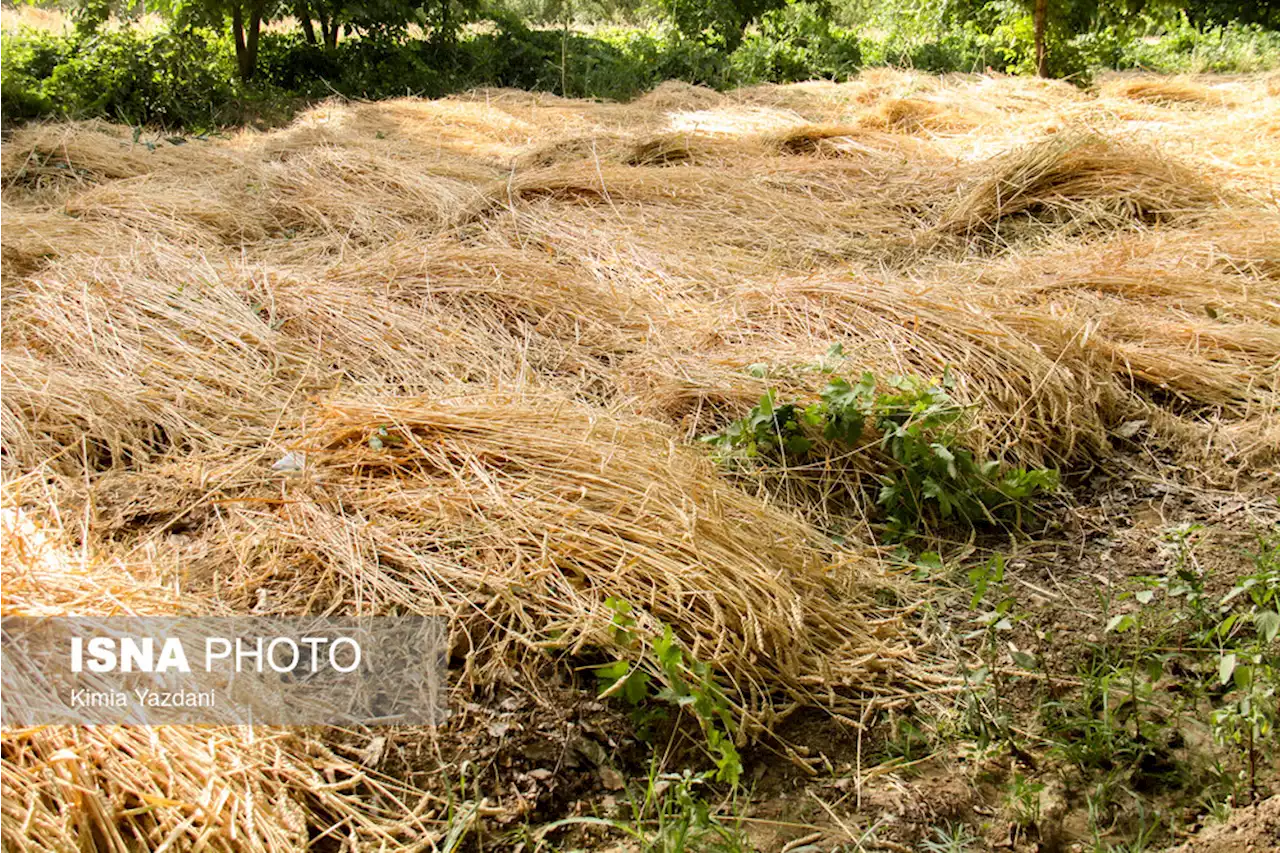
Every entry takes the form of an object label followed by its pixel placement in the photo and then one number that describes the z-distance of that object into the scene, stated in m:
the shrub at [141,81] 7.12
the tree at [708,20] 9.91
